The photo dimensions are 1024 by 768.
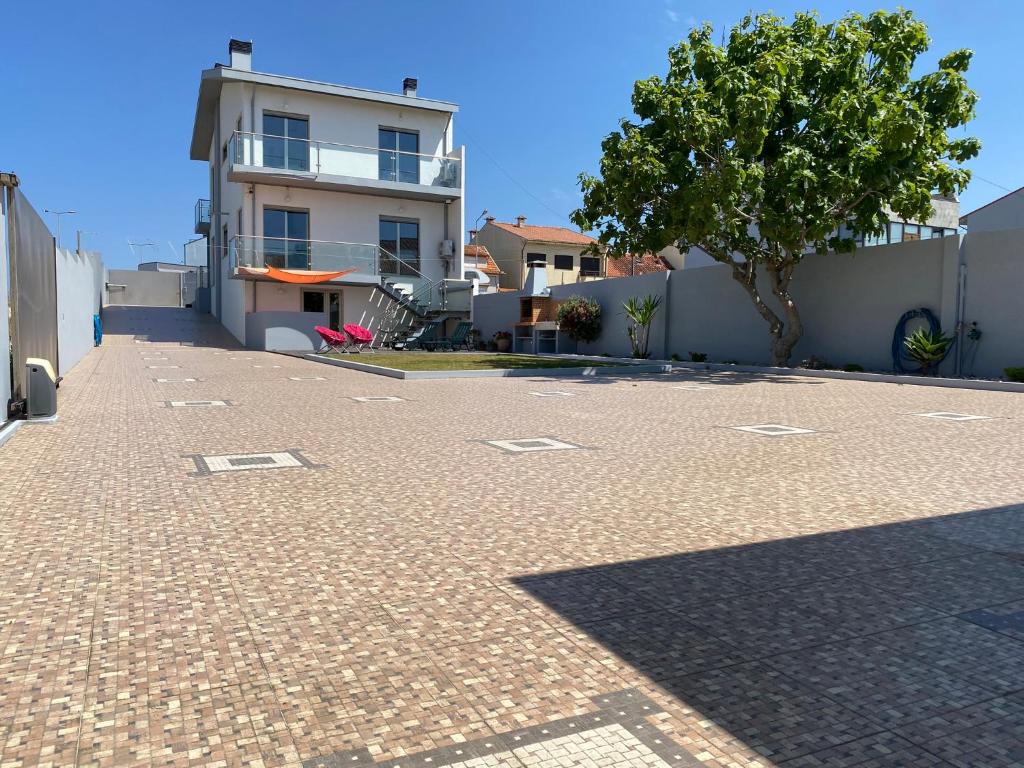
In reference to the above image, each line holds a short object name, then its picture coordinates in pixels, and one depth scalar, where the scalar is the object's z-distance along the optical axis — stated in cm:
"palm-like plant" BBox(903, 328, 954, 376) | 1681
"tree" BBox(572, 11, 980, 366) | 1639
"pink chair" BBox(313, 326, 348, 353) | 2486
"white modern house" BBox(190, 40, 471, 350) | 2789
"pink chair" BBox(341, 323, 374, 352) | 2567
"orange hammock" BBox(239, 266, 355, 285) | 2705
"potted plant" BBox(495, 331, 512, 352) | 3050
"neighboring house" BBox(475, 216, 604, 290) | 4753
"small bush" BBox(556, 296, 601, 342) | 2734
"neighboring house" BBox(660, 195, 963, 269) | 2681
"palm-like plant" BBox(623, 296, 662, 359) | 2467
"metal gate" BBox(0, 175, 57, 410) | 877
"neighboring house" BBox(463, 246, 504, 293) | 4509
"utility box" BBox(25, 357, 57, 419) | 923
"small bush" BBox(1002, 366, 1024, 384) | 1492
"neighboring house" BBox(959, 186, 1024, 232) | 2753
